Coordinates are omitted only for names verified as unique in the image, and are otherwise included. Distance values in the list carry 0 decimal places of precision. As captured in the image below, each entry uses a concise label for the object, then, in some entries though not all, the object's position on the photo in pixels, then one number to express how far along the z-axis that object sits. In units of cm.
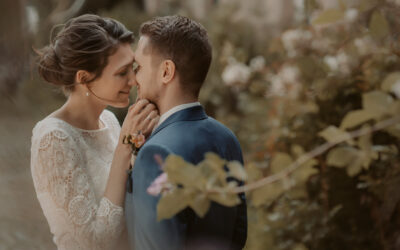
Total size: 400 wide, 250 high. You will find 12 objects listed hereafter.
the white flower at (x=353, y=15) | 271
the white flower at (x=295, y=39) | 321
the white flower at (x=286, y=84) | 322
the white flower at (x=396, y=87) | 153
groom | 212
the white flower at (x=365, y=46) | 256
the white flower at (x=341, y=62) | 300
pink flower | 154
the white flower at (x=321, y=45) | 309
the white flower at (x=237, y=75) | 416
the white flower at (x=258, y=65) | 409
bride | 233
